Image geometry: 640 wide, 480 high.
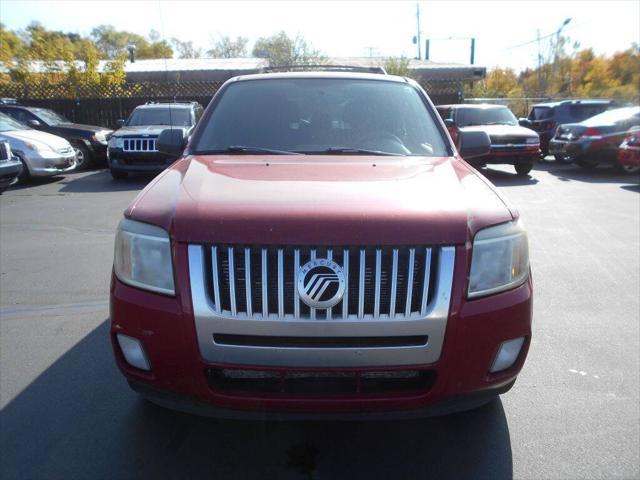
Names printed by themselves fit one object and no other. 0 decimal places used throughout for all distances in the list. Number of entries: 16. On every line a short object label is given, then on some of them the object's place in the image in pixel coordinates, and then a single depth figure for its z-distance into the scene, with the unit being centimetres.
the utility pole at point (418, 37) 4984
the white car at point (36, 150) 1130
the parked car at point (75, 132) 1407
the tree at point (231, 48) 4666
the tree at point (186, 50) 5025
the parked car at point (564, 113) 1542
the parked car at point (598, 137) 1304
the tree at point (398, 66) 2472
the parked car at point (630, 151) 1192
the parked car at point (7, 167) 993
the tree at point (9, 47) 1895
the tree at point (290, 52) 2416
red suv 220
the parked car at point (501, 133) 1256
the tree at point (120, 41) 5688
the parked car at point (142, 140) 1157
